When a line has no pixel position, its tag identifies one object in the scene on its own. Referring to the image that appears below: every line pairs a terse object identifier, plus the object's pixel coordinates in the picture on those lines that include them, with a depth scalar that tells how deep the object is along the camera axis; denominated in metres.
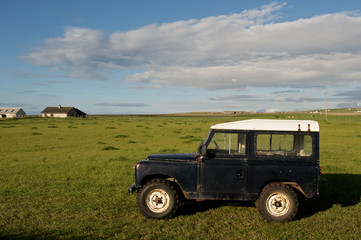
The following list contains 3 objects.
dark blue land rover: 6.40
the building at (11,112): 120.09
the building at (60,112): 112.56
